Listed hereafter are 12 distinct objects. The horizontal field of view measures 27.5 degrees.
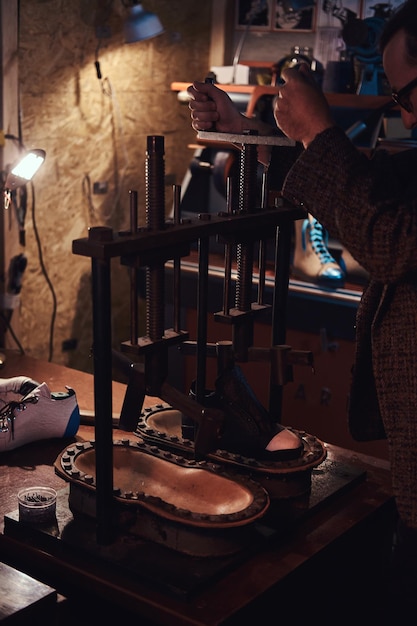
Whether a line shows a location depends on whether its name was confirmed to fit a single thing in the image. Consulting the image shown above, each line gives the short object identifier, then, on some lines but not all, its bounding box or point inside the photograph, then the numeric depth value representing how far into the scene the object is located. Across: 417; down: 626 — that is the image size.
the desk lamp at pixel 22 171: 2.04
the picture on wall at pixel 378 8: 3.86
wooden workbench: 1.20
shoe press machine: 1.25
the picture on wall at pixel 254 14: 4.32
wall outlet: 4.12
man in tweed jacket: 1.21
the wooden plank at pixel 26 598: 1.16
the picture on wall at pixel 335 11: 4.02
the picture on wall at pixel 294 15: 4.11
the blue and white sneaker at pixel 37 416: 1.71
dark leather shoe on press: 1.49
